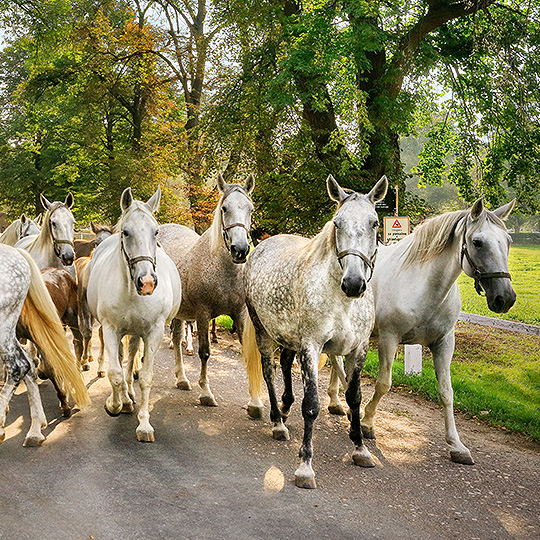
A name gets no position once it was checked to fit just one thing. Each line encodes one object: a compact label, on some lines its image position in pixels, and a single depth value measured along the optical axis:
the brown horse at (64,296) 7.04
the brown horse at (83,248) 14.59
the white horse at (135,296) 5.40
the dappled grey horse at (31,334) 5.15
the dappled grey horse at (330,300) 4.62
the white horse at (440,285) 5.05
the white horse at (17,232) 11.27
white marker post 8.75
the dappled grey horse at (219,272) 6.46
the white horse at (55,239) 7.93
